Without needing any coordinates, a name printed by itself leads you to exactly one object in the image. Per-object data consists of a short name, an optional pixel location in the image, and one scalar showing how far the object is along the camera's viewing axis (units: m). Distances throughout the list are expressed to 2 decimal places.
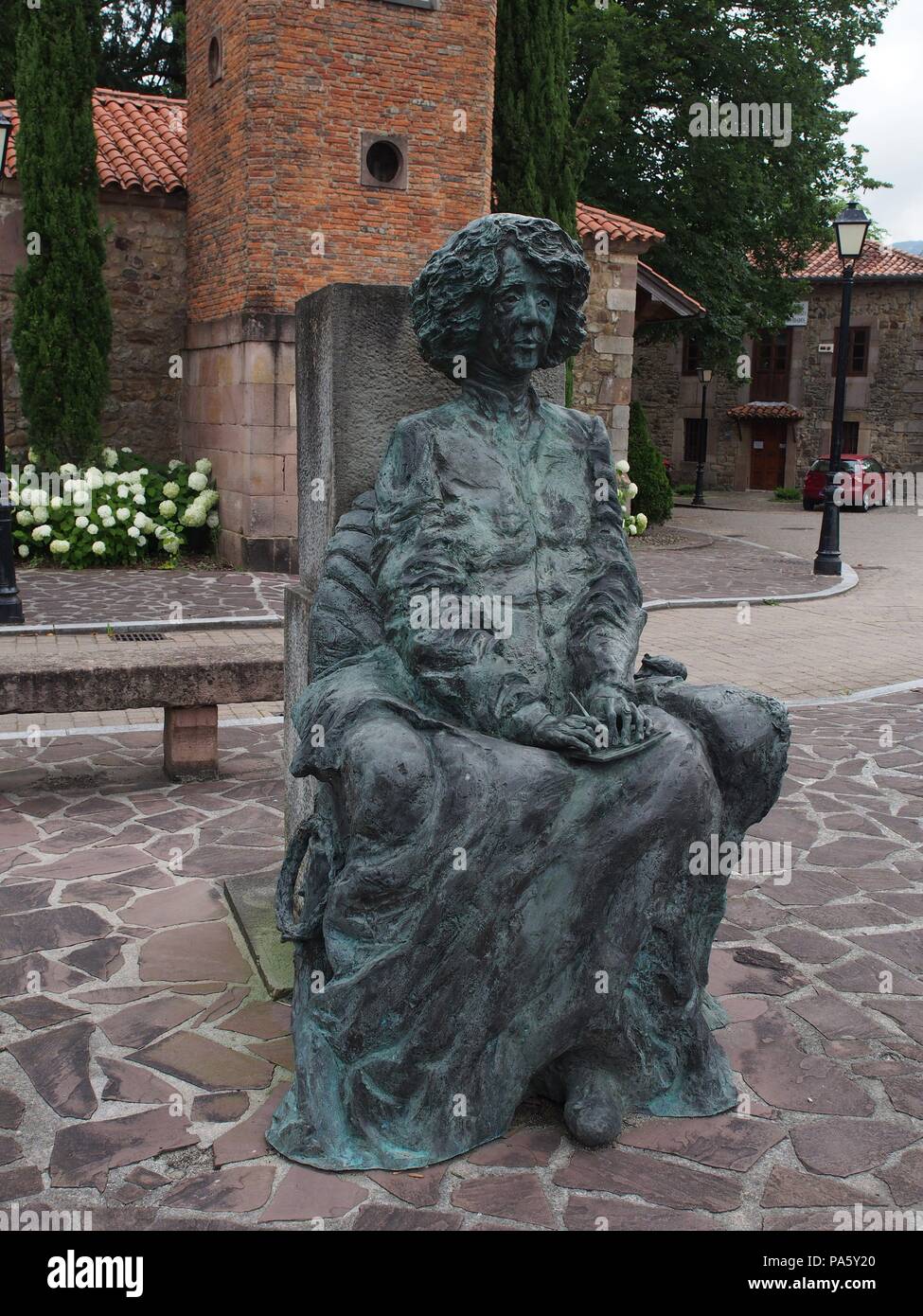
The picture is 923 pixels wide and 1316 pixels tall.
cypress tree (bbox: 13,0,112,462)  13.95
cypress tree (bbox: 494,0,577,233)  16.45
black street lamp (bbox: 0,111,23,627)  10.30
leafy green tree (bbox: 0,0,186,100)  23.72
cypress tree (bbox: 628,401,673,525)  21.05
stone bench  5.67
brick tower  13.24
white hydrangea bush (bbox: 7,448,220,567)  14.08
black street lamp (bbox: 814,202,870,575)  14.35
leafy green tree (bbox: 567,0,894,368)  20.91
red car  28.44
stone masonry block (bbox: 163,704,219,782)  6.14
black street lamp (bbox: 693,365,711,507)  29.91
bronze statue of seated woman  2.94
